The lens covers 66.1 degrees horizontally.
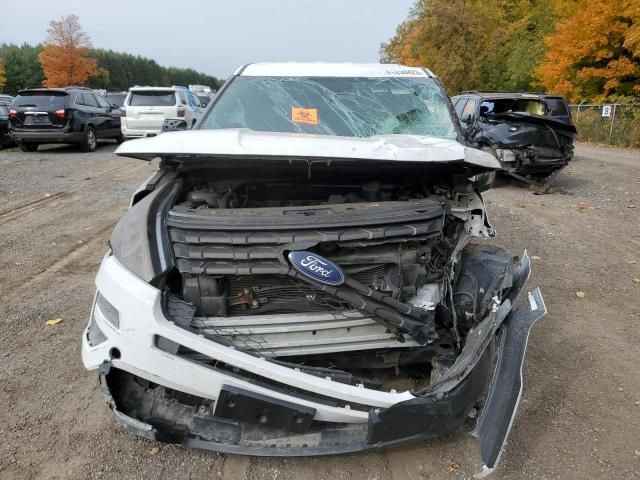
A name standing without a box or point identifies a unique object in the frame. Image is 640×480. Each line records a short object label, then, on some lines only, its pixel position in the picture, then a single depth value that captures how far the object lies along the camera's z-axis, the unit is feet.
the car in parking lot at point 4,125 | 46.24
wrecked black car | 29.32
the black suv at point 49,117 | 41.78
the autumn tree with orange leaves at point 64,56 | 152.25
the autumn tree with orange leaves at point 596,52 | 60.18
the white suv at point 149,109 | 45.11
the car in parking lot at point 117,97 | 73.37
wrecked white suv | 7.00
